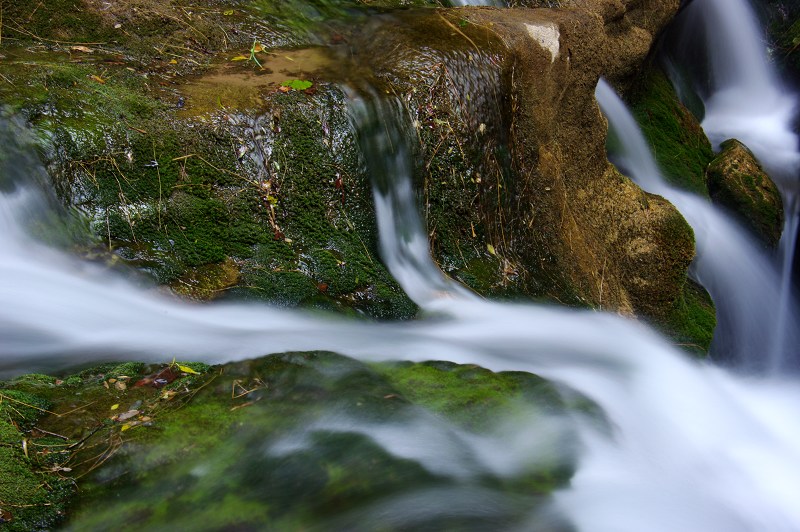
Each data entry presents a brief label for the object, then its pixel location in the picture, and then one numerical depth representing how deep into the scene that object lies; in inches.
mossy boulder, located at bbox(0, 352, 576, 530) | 100.0
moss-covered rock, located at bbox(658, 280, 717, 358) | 226.2
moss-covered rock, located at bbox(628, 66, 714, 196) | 301.4
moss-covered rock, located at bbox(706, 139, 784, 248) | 300.0
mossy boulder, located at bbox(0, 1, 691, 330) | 152.8
